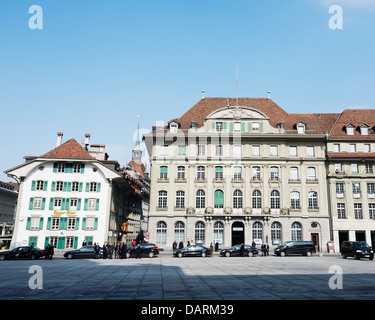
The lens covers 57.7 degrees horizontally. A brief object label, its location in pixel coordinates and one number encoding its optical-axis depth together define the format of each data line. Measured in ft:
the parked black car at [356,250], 101.86
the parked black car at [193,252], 117.70
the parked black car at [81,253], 112.47
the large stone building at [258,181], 150.51
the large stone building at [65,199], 142.31
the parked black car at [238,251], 119.24
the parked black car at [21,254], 108.06
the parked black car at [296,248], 122.21
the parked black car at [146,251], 115.55
